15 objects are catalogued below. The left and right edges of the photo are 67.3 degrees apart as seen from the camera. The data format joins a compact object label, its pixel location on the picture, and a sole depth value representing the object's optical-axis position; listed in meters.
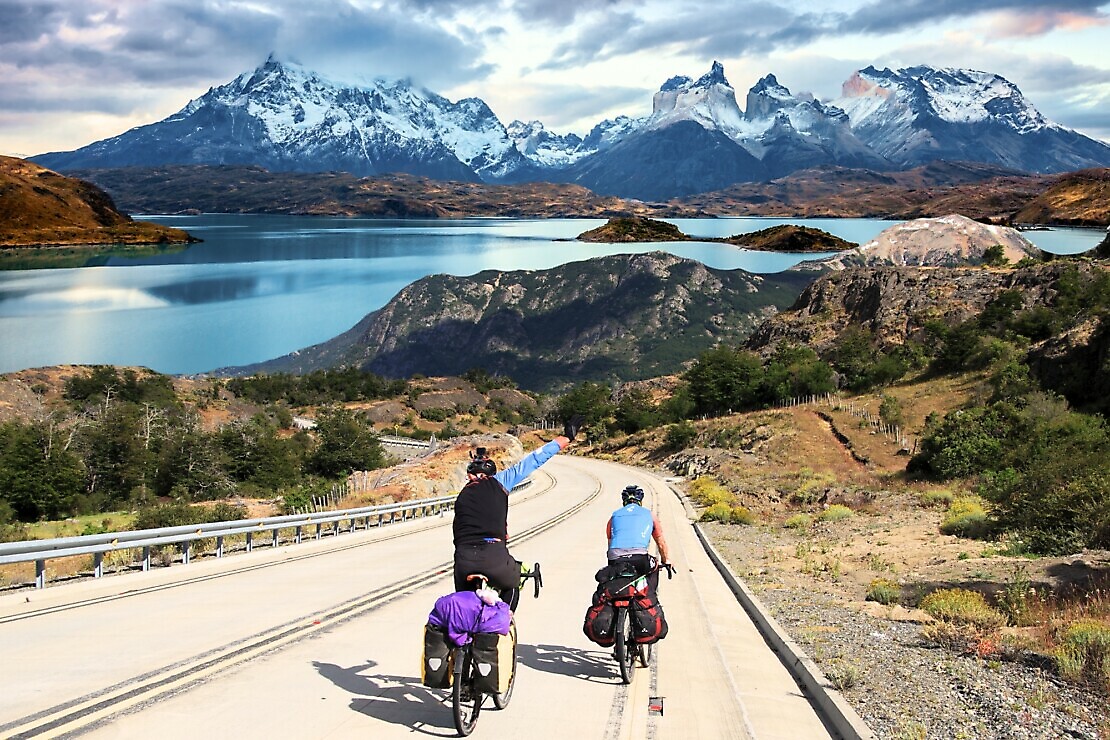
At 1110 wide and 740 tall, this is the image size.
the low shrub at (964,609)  10.34
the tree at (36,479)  36.69
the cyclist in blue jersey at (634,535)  8.59
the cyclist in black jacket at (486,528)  6.98
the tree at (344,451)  52.19
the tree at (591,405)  92.19
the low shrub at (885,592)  12.96
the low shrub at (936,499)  25.75
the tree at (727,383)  75.38
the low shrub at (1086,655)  7.76
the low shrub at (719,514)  29.23
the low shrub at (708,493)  35.22
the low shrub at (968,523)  18.89
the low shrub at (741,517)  28.42
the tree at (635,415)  85.78
